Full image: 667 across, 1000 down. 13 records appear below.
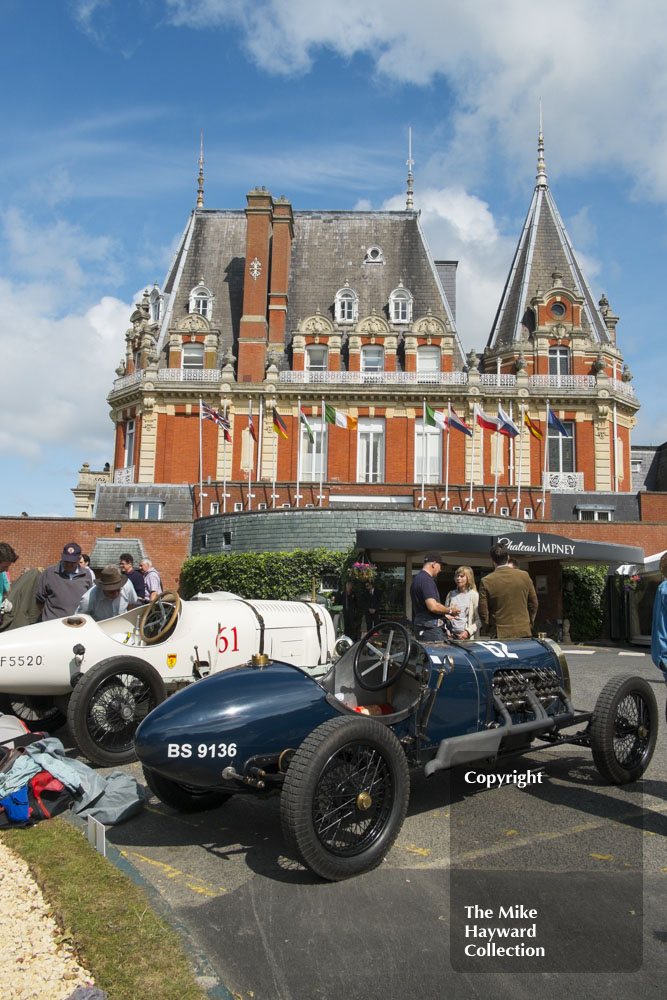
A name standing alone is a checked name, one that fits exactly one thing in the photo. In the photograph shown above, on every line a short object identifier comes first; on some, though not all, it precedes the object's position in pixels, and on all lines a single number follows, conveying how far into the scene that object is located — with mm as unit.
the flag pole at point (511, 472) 36969
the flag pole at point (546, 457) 37062
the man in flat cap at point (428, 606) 8094
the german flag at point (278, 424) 31500
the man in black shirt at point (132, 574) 11602
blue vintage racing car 4410
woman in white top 8672
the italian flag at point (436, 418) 28719
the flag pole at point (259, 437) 37562
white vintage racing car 6840
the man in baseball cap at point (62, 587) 8977
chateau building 37375
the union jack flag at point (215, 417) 31945
